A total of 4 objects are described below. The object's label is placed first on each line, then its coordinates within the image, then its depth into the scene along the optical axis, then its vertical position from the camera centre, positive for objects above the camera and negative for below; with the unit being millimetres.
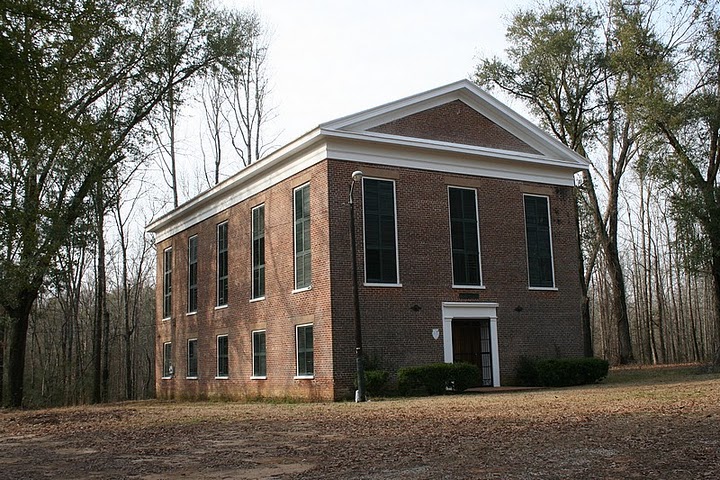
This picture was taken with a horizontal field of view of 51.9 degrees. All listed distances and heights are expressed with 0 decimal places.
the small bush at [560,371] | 24766 -1185
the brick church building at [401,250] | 23078 +3146
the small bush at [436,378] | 22078 -1111
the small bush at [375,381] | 21734 -1101
